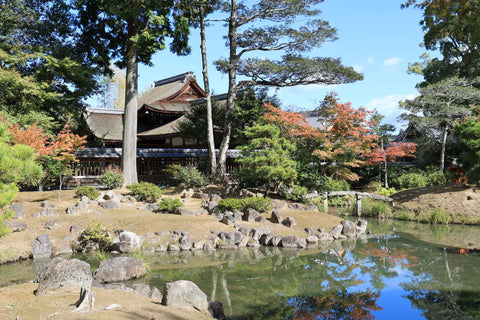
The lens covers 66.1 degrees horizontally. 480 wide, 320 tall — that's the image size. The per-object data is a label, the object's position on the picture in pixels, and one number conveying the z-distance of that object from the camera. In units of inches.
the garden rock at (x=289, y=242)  414.6
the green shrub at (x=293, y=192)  606.5
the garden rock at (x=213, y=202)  509.4
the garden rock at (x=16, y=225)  382.6
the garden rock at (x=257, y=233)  428.8
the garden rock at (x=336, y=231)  463.8
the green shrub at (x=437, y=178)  784.3
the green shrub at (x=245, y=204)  495.6
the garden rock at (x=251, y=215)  478.0
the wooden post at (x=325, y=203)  616.3
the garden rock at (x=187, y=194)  593.3
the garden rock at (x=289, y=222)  468.8
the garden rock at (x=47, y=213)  437.7
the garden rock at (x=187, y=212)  484.7
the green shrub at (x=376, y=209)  628.7
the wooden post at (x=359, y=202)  631.0
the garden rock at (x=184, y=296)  202.8
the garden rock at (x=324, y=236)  452.1
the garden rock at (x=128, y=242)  373.7
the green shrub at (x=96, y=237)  378.9
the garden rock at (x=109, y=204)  489.1
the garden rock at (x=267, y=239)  421.7
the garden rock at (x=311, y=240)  437.7
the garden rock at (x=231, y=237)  410.9
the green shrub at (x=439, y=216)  561.1
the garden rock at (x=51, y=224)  405.7
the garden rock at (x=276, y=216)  473.8
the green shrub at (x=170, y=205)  488.1
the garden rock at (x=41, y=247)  358.9
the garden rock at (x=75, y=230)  402.3
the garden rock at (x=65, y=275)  208.1
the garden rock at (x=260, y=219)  476.1
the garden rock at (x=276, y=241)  418.3
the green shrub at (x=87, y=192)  518.5
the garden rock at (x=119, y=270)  276.1
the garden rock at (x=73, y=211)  452.4
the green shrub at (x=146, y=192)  542.0
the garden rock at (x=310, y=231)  454.3
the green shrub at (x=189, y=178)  641.0
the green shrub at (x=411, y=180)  801.6
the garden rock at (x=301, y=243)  416.5
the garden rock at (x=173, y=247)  387.9
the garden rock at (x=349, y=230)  474.3
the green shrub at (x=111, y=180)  603.5
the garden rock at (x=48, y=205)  460.4
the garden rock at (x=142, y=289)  233.0
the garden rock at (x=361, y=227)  490.6
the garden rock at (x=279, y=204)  542.6
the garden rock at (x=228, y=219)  452.9
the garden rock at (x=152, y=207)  505.7
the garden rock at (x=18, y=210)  421.1
